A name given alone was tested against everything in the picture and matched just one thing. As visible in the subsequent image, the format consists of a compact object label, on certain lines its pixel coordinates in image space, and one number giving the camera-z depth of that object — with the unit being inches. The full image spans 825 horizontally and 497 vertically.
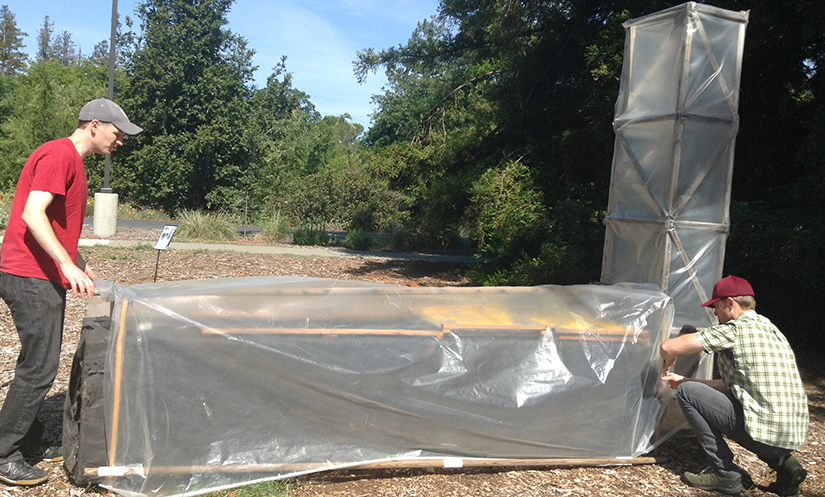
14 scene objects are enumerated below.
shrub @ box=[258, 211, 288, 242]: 617.3
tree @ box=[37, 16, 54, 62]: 3142.2
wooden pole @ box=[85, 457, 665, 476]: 119.8
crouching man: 132.2
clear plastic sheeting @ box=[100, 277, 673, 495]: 120.7
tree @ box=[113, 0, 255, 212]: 981.2
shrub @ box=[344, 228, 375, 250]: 613.9
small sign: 248.4
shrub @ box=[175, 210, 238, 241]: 586.9
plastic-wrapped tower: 173.0
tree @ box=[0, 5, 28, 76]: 2427.4
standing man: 121.1
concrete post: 563.5
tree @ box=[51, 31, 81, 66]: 3232.0
